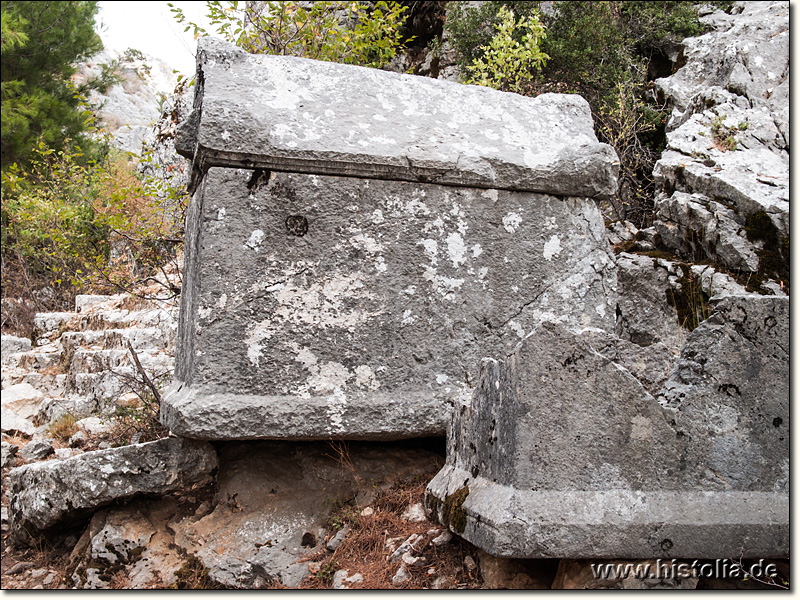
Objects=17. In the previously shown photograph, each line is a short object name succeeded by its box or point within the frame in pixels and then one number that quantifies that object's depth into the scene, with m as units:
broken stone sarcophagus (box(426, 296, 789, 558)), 2.02
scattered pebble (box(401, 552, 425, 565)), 2.43
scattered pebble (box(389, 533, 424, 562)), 2.50
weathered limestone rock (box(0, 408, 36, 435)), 5.16
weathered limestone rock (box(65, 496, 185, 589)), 2.82
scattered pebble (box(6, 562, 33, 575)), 3.09
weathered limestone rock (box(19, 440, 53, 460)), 4.52
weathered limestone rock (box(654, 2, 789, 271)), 4.54
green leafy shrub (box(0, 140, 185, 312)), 6.66
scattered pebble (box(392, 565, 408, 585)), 2.38
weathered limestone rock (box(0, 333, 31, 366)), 7.25
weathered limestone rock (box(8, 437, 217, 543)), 2.94
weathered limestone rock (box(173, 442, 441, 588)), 2.73
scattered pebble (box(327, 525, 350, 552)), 2.73
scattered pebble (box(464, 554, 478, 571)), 2.34
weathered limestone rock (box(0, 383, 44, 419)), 5.51
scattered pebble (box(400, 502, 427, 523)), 2.69
